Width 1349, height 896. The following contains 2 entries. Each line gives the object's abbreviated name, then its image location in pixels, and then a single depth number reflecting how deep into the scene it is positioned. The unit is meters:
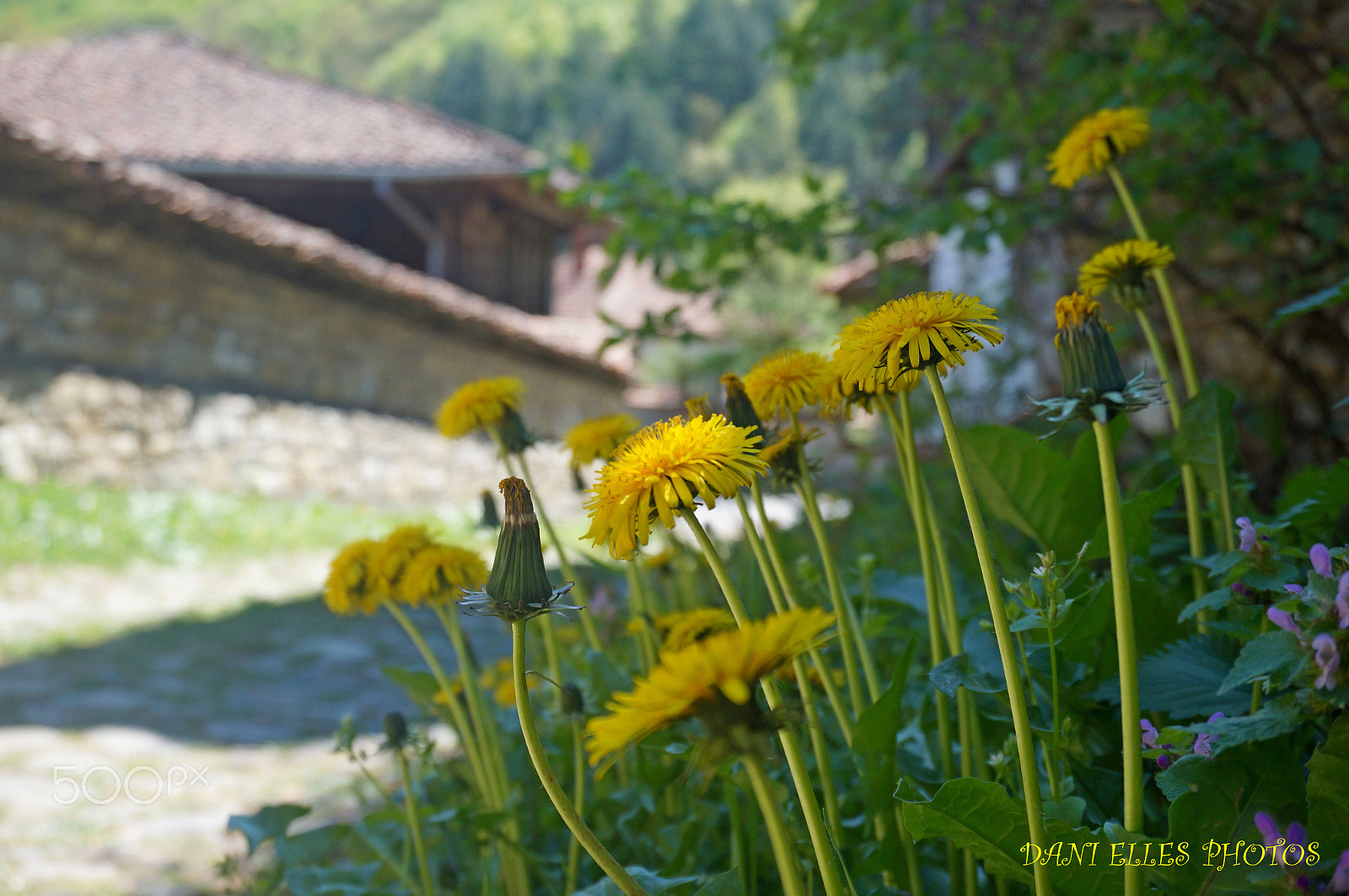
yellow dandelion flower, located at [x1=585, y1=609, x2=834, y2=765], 0.26
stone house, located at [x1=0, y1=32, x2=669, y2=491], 4.52
